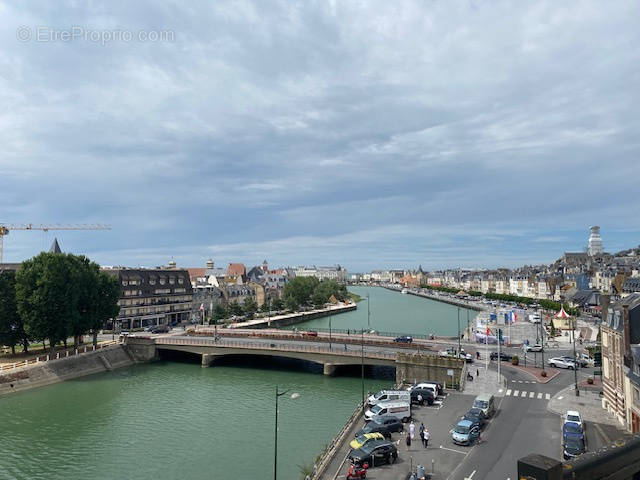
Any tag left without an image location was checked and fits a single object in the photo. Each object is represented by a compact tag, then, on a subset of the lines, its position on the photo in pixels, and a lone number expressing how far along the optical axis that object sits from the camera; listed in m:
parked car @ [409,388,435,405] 39.53
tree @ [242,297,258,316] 122.56
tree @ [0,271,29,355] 59.38
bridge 50.34
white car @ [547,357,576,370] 54.88
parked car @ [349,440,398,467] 26.84
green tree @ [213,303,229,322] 109.97
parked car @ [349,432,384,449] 28.31
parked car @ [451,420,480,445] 29.58
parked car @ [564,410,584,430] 32.15
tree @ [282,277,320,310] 148.00
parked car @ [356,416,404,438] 31.69
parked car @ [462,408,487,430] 32.16
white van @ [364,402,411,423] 35.19
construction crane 163.00
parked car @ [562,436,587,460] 26.58
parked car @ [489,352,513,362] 58.77
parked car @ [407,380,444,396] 42.09
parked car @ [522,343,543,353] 66.29
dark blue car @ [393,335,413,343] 68.91
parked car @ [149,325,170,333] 90.44
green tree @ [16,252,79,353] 58.81
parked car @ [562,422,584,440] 29.34
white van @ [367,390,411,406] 37.96
